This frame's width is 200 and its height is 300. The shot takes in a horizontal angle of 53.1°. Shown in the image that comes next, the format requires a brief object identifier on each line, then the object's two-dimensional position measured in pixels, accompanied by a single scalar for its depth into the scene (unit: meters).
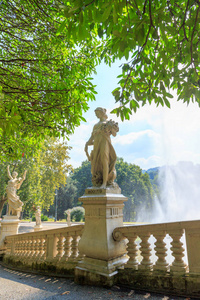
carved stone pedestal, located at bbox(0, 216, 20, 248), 9.26
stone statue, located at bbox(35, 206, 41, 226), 16.13
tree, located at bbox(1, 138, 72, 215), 20.52
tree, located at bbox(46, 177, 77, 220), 50.31
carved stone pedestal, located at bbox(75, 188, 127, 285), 3.61
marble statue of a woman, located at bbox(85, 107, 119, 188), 4.37
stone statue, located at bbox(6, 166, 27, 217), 10.12
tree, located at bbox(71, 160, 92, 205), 51.28
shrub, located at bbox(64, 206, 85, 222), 31.94
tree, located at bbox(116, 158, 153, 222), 45.03
